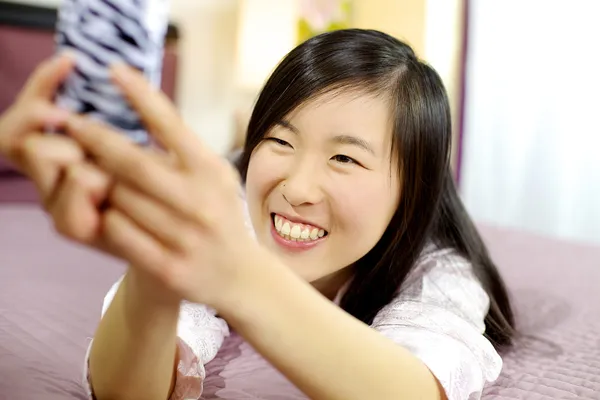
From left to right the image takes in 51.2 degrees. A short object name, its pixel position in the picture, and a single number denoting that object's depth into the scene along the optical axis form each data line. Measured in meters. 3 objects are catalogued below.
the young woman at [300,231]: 0.44
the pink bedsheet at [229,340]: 0.83
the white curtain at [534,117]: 2.71
